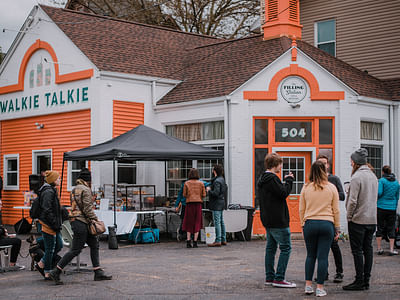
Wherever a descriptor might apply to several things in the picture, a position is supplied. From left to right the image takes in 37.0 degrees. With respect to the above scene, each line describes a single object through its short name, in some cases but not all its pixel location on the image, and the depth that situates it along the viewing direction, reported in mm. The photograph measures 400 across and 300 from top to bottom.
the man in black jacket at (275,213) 7953
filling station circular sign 15406
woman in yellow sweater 7520
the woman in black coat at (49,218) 8930
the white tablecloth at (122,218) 13766
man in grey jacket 8086
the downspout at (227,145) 15320
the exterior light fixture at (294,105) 15273
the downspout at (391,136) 16750
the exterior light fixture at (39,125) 18281
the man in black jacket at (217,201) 13422
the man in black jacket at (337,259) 8586
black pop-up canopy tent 13555
